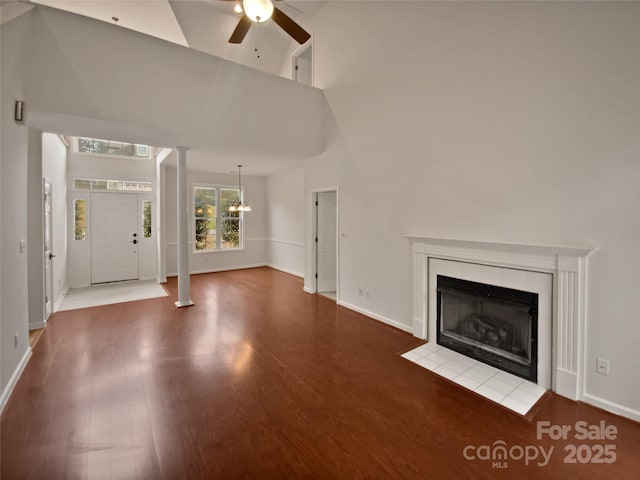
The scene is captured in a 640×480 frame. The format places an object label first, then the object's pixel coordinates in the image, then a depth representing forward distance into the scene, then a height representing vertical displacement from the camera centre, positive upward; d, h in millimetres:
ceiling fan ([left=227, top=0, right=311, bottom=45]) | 2598 +2177
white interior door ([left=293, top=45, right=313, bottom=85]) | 7043 +3959
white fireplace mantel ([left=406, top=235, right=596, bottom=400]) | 2504 -578
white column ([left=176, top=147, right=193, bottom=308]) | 5164 -226
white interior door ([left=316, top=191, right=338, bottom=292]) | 5930 -225
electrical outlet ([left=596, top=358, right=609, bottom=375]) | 2410 -1136
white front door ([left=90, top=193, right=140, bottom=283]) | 6590 -150
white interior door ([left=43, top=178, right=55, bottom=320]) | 4311 -335
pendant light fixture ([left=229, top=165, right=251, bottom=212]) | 8662 +1014
